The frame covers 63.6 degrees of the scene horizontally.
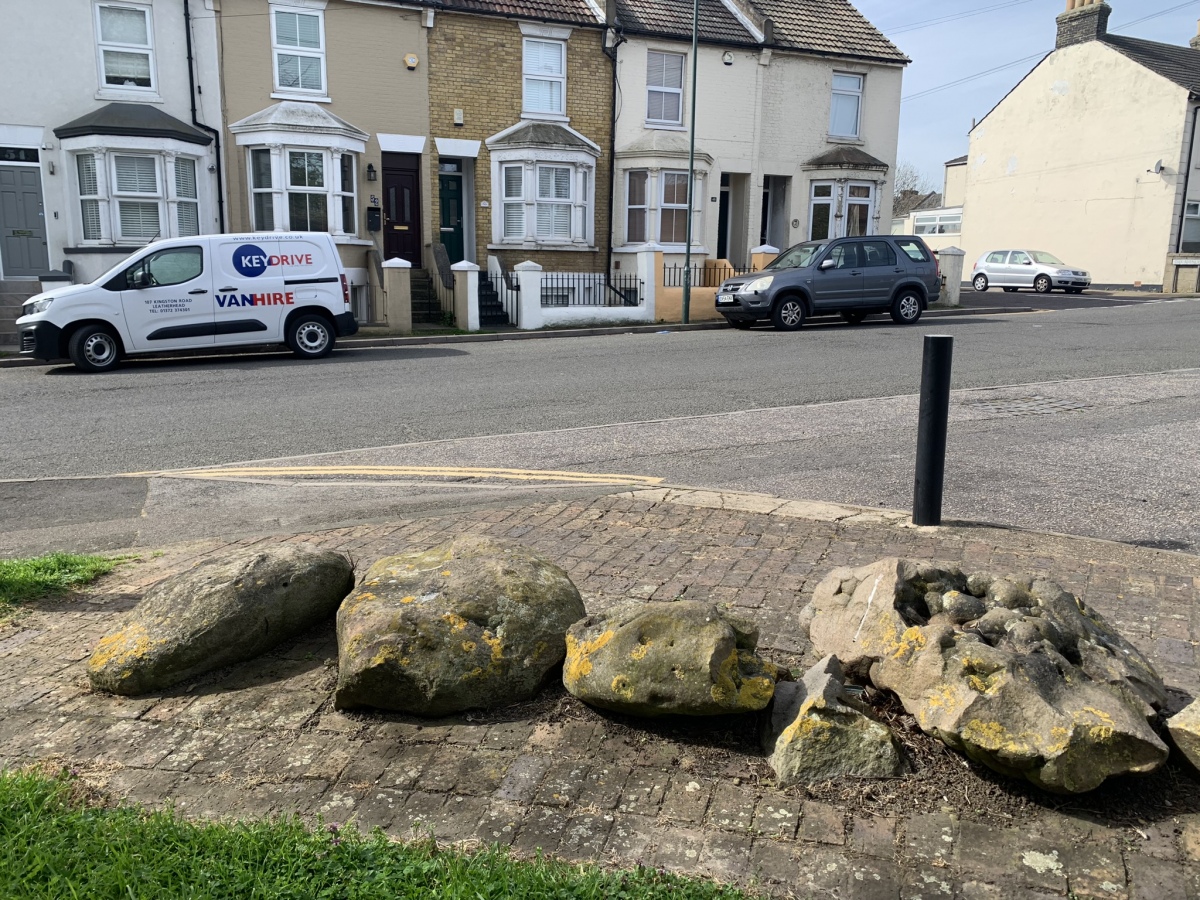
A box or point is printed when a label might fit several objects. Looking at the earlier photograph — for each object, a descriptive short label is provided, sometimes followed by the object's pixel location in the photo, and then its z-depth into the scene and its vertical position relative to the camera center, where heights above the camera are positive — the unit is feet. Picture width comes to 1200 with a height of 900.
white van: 47.73 -1.77
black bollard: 17.56 -2.70
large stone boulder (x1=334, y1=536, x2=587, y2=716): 10.85 -4.11
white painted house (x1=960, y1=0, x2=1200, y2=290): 117.60 +16.22
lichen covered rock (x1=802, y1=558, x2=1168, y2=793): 9.02 -3.95
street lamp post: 71.72 +1.72
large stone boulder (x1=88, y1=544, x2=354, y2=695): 11.72 -4.34
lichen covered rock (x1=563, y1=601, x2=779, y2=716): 10.19 -4.13
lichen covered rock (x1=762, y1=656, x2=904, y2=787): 9.68 -4.62
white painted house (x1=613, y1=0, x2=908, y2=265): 85.92 +14.18
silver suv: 65.46 -0.29
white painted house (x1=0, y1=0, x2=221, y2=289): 66.08 +9.35
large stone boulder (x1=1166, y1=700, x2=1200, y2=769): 9.36 -4.27
